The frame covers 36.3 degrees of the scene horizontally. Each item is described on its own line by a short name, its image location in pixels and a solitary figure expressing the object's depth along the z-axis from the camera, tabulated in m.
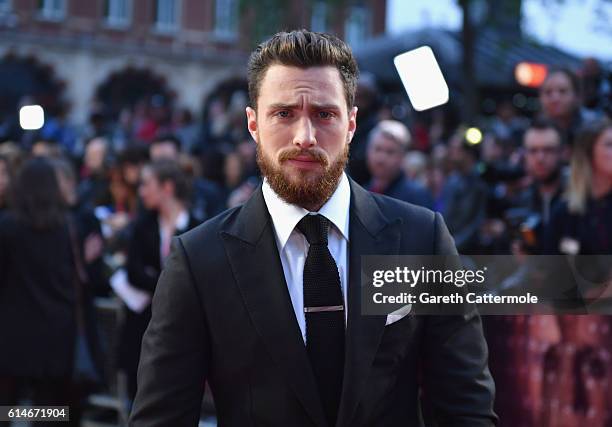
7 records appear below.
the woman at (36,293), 5.35
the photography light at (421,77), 3.71
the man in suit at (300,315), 2.45
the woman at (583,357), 3.71
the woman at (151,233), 5.70
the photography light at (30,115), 6.45
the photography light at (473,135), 6.48
